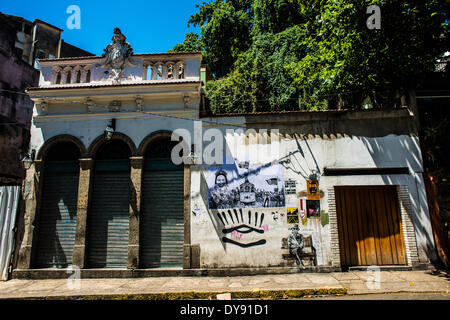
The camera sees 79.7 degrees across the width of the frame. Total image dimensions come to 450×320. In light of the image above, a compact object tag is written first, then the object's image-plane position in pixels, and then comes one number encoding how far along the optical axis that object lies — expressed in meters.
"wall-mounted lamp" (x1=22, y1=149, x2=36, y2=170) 8.92
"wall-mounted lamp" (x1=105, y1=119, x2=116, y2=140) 8.74
